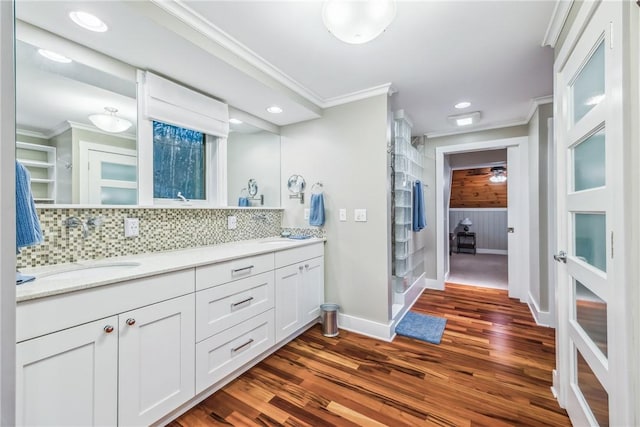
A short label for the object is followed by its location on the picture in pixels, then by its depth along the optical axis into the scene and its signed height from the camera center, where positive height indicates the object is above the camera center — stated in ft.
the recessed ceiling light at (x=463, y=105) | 9.14 +3.85
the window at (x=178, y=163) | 6.46 +1.37
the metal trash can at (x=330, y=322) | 8.20 -3.38
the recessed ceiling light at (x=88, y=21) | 4.36 +3.33
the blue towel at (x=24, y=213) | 3.39 +0.02
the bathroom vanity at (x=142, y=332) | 3.32 -1.94
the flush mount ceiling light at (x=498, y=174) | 21.16 +3.19
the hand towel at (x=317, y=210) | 8.86 +0.13
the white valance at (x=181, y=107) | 6.03 +2.76
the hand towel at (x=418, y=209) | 10.87 +0.19
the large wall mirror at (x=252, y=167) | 8.34 +1.63
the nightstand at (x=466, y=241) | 22.99 -2.45
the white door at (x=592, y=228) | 3.04 -0.22
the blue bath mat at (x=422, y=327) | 8.02 -3.73
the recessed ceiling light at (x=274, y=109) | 8.29 +3.37
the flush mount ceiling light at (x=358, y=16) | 3.86 +2.97
